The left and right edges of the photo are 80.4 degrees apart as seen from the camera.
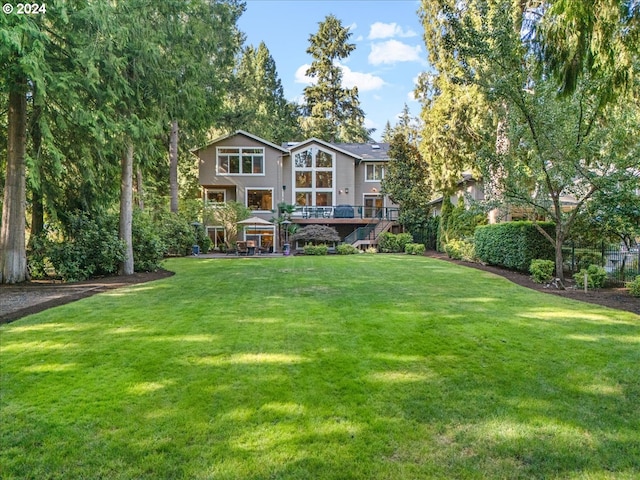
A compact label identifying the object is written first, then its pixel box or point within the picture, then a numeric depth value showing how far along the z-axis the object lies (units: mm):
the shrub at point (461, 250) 16002
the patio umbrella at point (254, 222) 21312
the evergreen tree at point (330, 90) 39375
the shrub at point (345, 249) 21109
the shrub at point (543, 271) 10281
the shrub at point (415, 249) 20344
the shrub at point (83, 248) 10961
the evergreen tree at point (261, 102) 28672
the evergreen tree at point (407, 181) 23297
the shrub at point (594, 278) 9343
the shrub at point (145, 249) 13141
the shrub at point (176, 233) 20266
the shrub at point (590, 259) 10648
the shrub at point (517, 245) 11891
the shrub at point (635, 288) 8117
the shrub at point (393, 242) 22281
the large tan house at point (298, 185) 25344
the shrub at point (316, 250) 20625
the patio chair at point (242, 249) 21150
